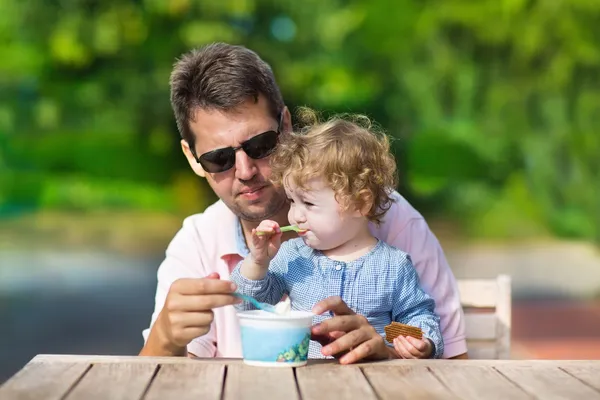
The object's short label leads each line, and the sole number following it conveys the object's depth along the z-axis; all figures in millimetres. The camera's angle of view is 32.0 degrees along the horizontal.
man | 2791
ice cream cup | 2080
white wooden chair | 3107
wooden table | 1910
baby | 2480
